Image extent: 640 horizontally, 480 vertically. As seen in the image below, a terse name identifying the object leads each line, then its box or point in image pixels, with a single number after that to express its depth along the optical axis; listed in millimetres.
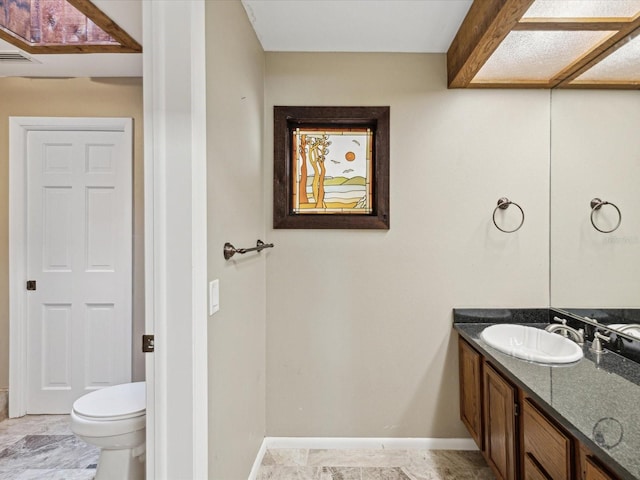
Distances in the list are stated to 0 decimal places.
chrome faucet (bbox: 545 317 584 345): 1982
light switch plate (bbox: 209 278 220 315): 1424
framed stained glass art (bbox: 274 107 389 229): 2486
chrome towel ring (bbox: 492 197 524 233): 2391
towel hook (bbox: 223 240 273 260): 1616
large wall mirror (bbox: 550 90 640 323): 1806
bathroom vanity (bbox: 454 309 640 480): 1075
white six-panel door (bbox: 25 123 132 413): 2836
